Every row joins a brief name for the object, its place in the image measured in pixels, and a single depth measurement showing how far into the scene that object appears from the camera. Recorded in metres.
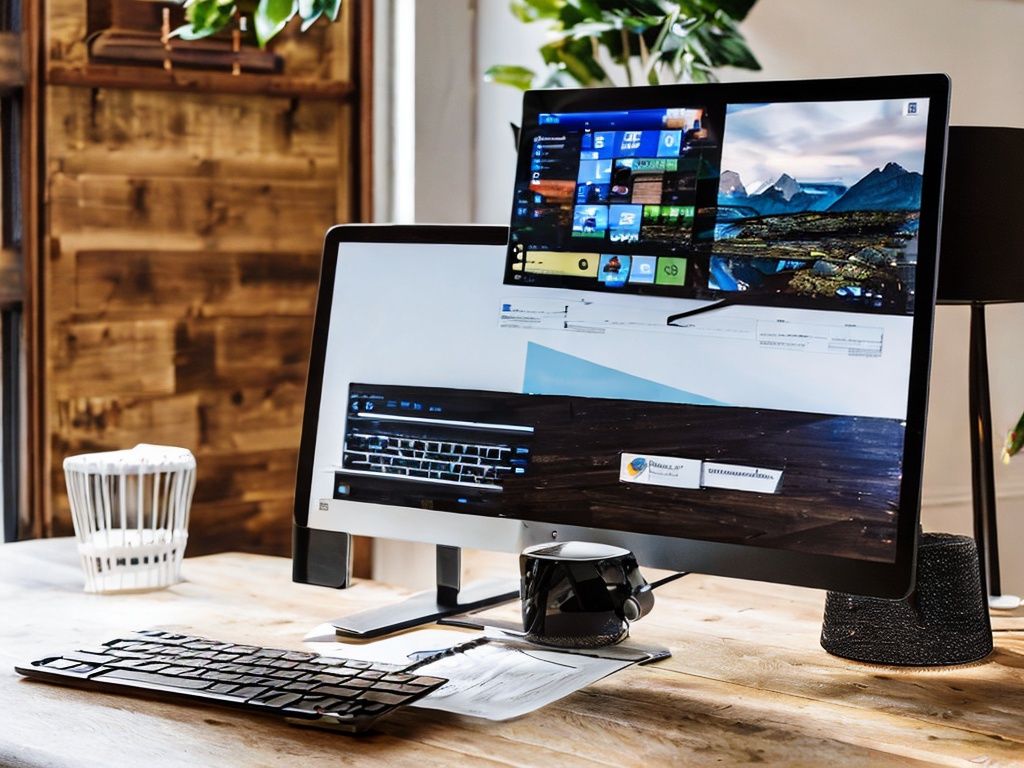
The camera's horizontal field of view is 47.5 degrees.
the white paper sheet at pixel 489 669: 0.95
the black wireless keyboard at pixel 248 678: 0.91
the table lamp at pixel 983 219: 1.22
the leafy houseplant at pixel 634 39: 2.20
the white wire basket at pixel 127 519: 1.41
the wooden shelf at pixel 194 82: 2.18
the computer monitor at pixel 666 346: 1.01
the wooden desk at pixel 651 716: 0.84
